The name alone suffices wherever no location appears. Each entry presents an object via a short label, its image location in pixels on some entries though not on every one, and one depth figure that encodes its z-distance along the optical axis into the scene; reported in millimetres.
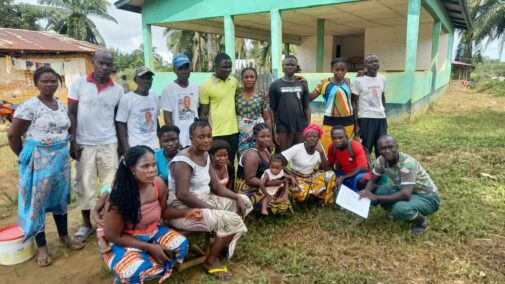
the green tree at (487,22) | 19859
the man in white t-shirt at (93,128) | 3088
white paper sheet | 3225
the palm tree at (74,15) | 27766
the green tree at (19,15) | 22969
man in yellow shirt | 3586
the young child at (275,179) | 3434
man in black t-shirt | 3967
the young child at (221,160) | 3123
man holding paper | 3139
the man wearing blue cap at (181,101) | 3477
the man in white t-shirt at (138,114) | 3213
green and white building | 8586
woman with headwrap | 3662
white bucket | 2957
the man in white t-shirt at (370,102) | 4230
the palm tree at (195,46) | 23580
